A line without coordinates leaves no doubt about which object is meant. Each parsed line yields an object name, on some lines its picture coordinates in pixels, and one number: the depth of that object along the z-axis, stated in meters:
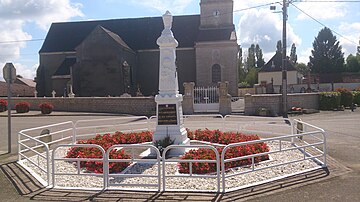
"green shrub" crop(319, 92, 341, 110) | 28.56
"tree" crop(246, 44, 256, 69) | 86.61
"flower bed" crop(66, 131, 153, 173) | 8.60
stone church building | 39.53
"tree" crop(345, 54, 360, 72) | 76.94
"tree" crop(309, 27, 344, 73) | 73.25
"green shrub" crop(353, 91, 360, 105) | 32.25
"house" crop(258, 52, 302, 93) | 59.75
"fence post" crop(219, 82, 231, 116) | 27.10
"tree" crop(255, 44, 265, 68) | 89.44
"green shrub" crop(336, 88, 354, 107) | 30.34
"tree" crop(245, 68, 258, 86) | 70.19
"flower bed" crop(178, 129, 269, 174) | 7.98
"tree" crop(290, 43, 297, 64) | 97.50
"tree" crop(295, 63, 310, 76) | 94.76
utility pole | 23.61
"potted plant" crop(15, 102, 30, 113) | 30.61
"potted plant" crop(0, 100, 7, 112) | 32.45
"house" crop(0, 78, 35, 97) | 59.72
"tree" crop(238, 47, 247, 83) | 75.72
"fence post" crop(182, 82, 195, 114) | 27.69
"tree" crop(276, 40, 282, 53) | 80.99
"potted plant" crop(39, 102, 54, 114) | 29.48
